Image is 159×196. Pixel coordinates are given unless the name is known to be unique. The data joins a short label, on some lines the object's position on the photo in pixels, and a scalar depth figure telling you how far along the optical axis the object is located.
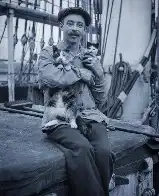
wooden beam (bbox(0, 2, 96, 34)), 8.51
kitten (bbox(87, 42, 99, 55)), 3.01
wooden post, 8.54
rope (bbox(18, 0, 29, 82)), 10.13
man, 2.42
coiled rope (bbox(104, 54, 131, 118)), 6.03
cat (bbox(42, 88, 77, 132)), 2.81
